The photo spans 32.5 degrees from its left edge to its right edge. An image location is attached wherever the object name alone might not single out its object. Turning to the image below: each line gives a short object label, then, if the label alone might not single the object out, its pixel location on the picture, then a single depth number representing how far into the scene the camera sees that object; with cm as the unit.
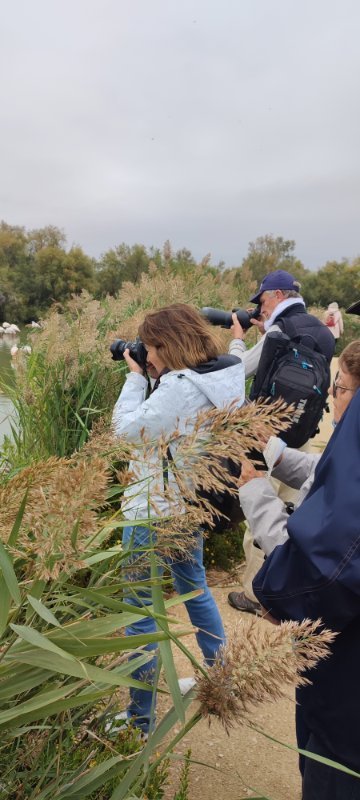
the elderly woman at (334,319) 973
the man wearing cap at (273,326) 381
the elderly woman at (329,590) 130
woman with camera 255
